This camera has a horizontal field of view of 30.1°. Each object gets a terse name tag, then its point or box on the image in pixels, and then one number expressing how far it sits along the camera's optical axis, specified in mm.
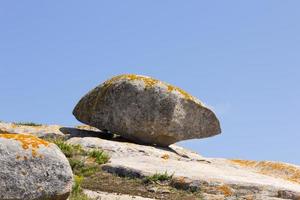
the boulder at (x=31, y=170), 13859
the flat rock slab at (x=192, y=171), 21016
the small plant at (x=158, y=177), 21078
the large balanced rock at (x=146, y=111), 30500
